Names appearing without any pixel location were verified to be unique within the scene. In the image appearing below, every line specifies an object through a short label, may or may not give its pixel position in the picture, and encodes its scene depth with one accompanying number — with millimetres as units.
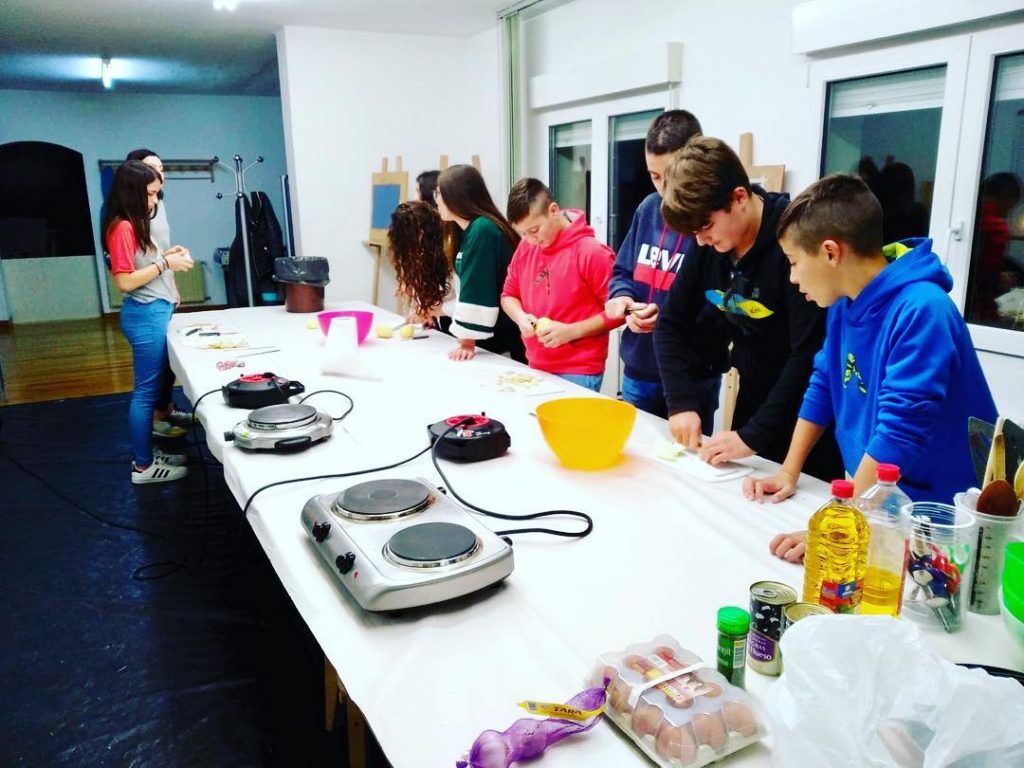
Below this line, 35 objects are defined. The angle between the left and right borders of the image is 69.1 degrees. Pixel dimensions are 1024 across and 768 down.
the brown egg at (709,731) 700
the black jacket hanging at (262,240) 5949
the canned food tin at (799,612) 792
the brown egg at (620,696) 750
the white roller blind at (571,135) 4539
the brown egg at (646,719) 713
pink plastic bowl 2851
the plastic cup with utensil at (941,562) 875
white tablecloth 811
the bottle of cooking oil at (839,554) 862
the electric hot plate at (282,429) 1603
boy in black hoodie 1505
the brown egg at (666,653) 793
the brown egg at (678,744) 688
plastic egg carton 697
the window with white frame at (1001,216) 2408
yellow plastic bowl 1450
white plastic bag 573
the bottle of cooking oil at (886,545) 883
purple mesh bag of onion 701
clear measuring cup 882
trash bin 3555
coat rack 5250
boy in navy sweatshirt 2035
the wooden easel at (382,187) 5262
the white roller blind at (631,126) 4016
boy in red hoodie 2254
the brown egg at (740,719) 714
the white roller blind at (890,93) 2627
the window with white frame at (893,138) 2672
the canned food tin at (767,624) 812
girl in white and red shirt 2973
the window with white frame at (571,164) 4594
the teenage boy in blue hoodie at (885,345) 1113
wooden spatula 889
